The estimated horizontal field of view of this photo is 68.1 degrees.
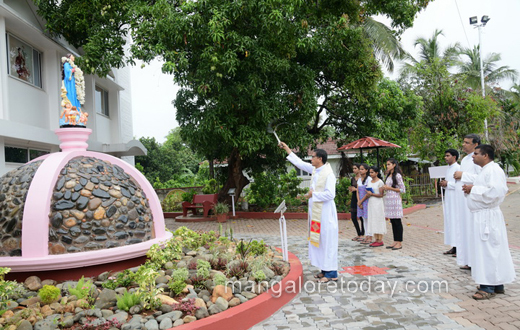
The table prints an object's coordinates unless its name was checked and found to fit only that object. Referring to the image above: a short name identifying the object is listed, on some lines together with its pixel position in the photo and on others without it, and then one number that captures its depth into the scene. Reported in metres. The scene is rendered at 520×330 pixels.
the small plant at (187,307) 3.90
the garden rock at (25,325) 3.47
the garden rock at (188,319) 3.75
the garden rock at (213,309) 3.98
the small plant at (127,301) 3.94
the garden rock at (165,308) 3.93
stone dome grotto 4.68
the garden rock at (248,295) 4.46
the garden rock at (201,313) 3.87
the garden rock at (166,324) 3.60
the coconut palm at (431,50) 25.82
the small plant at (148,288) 3.96
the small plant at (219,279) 4.53
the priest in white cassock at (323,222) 5.48
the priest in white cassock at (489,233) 4.59
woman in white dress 7.76
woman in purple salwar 8.23
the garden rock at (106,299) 4.00
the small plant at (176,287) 4.32
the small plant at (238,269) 4.96
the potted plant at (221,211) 12.81
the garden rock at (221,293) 4.29
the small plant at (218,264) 5.30
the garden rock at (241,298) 4.34
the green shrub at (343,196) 13.33
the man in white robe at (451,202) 6.47
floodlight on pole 23.31
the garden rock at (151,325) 3.57
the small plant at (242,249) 5.68
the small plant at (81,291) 4.05
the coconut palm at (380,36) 19.62
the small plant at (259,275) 4.86
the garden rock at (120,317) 3.70
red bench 13.58
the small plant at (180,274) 4.47
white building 9.45
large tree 9.99
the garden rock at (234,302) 4.23
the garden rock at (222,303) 4.07
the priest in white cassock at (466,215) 5.63
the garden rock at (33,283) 4.50
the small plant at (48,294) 3.97
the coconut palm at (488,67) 32.00
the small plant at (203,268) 4.69
